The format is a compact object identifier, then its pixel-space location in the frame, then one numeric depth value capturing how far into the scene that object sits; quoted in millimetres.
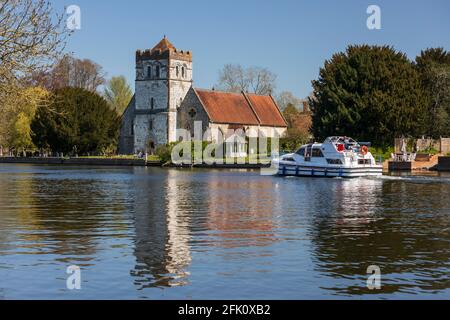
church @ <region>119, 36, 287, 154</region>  116688
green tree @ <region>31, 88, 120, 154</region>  115250
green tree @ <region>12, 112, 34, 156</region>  121506
